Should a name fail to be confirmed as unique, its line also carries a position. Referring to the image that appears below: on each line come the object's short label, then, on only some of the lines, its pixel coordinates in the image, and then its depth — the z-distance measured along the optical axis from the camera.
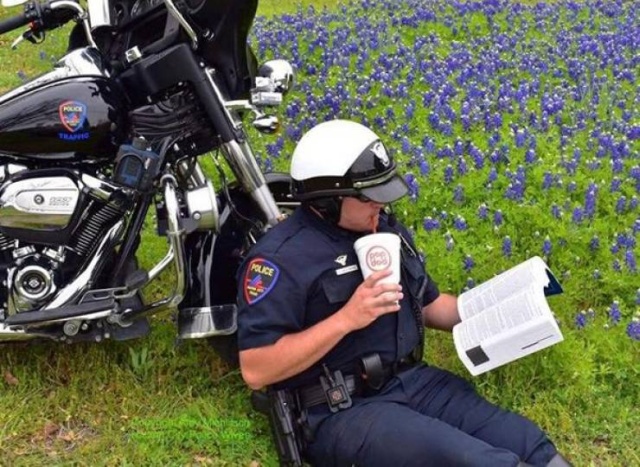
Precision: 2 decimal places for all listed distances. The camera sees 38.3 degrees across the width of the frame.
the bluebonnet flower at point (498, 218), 5.23
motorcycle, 3.67
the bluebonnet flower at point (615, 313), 4.54
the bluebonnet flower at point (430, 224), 5.23
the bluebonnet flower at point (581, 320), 4.50
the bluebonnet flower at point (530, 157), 5.90
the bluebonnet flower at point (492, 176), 5.69
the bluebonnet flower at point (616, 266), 4.88
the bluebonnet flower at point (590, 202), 5.29
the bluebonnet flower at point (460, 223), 5.21
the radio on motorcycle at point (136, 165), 3.69
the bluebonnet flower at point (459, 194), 5.56
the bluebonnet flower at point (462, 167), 5.80
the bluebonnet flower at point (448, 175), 5.74
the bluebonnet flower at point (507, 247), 4.99
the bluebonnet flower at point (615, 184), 5.57
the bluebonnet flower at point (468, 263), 4.86
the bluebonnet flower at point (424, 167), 5.79
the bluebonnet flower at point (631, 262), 4.86
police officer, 3.35
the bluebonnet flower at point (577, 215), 5.17
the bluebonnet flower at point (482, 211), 5.34
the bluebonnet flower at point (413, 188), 5.59
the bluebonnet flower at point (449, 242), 5.04
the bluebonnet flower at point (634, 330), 4.34
